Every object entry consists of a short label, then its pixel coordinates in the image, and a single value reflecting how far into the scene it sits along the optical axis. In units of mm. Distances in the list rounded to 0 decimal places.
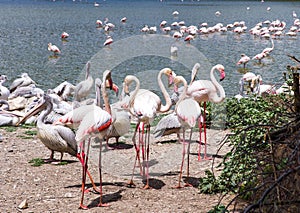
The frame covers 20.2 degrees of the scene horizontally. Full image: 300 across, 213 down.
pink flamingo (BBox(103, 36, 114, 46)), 35224
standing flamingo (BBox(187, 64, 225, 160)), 11786
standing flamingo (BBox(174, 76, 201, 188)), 9606
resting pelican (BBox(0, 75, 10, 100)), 18040
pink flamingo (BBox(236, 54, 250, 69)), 26796
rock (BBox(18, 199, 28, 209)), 7898
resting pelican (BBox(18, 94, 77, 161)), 10194
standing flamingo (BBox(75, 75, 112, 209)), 8199
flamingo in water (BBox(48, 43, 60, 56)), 30882
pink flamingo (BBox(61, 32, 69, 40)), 37495
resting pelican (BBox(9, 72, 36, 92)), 20620
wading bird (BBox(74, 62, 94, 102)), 16192
